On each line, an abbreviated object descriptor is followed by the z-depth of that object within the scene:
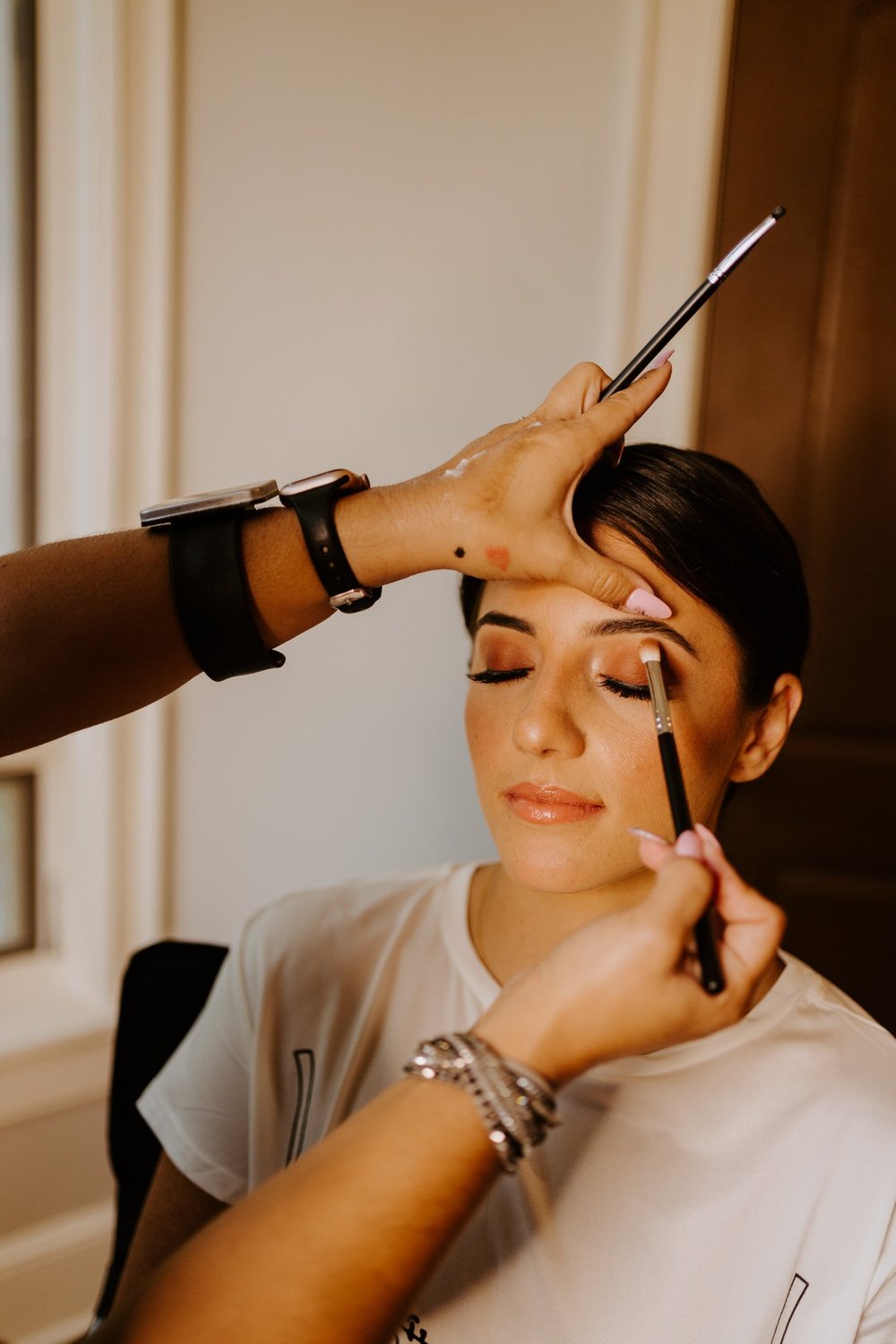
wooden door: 1.60
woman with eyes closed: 0.80
